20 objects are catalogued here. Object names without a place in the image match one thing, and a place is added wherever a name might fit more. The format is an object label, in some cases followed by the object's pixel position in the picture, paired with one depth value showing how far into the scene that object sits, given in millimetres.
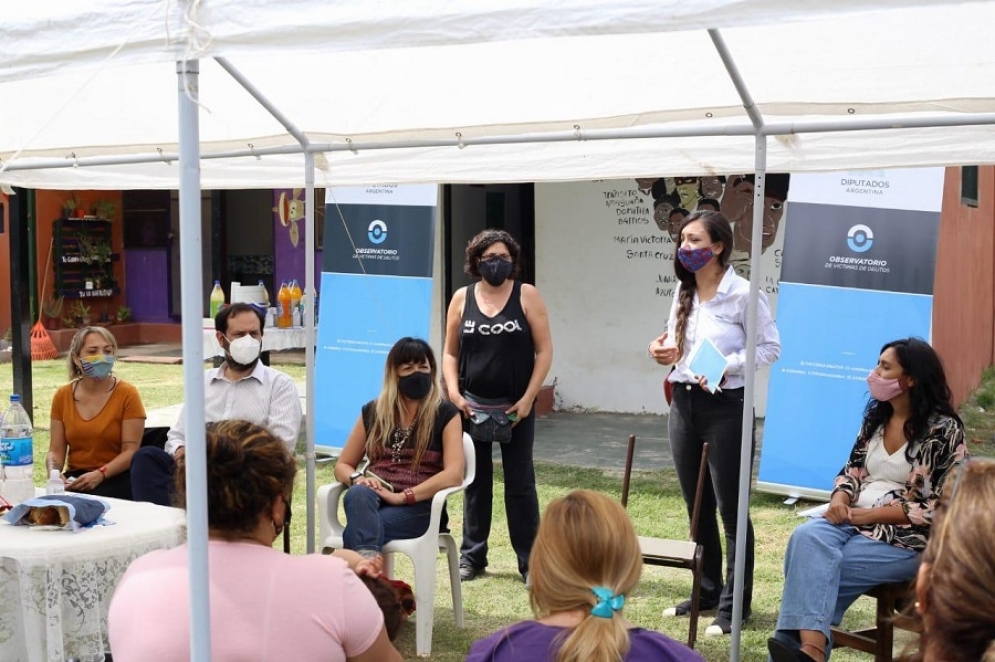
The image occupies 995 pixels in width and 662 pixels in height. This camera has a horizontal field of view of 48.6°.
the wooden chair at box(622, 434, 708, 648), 4016
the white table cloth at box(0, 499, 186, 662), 3287
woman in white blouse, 4270
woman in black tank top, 4879
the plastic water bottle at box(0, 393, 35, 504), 3855
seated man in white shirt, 4414
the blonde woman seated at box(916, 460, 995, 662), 1291
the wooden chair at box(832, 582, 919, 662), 3557
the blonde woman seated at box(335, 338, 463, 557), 4305
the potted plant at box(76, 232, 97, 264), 14680
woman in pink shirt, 2109
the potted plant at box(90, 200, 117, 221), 14867
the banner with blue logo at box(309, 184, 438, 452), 7324
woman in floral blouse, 3582
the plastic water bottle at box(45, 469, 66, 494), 3924
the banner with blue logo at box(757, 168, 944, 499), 6164
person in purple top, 1942
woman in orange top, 4512
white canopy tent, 2072
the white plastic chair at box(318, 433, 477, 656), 4176
